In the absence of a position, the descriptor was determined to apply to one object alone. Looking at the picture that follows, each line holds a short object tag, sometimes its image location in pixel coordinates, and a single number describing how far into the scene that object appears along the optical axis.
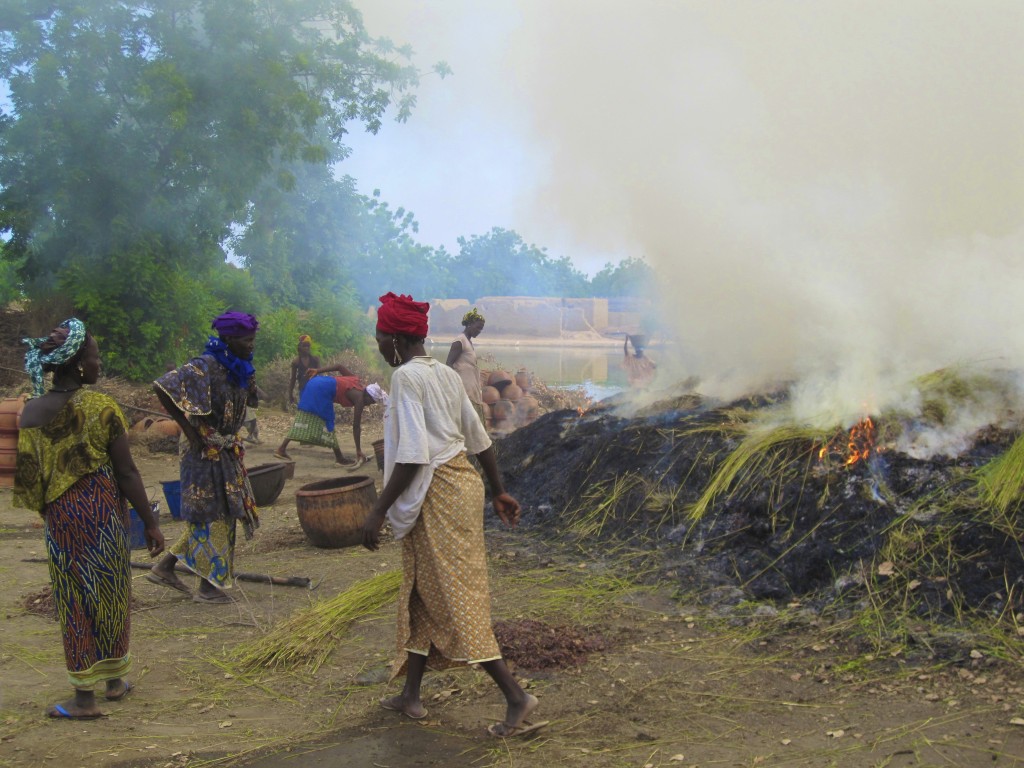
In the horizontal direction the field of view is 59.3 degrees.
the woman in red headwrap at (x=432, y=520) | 3.60
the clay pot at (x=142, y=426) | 12.19
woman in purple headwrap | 5.29
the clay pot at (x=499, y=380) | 14.40
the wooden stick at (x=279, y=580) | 6.02
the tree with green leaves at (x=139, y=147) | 14.83
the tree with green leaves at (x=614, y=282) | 45.77
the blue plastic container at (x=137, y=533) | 7.10
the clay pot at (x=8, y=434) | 9.11
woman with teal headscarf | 3.87
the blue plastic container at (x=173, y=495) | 7.56
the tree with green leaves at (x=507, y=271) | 54.16
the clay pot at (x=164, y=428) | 12.12
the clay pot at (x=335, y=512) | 7.01
